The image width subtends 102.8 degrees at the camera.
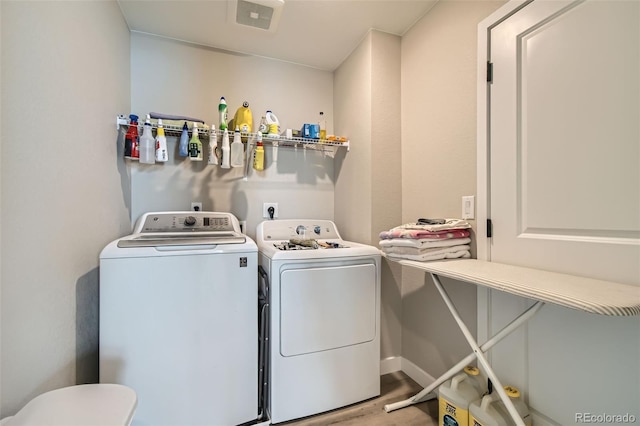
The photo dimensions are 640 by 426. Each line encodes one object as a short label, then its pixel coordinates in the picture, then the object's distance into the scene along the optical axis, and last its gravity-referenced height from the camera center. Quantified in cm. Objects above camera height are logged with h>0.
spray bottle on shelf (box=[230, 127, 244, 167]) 179 +45
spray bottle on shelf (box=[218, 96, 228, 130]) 183 +73
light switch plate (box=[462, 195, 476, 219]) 139 +4
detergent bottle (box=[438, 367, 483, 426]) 118 -88
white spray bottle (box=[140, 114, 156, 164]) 159 +44
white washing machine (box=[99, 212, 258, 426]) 114 -53
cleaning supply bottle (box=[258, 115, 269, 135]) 191 +65
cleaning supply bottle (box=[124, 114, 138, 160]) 158 +48
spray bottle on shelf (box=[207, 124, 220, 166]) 175 +48
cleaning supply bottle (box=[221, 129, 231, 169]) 179 +45
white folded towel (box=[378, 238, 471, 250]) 127 -15
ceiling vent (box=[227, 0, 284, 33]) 155 +129
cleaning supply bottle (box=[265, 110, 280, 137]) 193 +69
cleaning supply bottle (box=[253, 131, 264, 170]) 194 +45
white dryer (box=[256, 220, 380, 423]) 138 -64
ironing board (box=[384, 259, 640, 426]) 66 -24
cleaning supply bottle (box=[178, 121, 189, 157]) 172 +48
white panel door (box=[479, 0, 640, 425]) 87 +12
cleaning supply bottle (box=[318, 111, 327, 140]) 233 +84
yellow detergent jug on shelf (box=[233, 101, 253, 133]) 190 +73
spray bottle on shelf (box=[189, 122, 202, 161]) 170 +46
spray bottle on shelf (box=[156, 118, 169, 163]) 163 +45
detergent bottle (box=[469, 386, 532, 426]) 107 -86
